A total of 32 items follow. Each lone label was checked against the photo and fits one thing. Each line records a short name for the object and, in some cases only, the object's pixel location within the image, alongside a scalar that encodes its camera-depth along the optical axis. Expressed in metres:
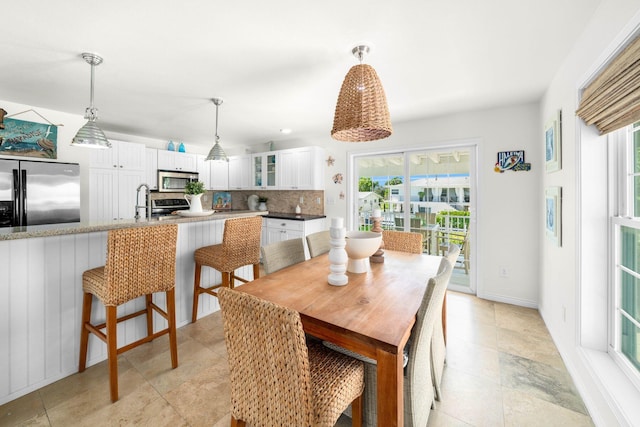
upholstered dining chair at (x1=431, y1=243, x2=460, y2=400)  1.53
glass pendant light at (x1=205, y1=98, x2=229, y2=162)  2.96
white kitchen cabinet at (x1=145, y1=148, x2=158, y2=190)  4.28
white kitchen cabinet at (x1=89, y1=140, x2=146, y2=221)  3.60
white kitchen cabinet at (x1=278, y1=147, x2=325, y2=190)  4.25
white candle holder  1.49
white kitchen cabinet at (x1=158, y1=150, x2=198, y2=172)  4.47
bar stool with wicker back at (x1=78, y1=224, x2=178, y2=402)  1.61
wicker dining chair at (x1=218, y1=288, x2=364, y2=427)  0.88
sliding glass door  3.38
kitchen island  1.59
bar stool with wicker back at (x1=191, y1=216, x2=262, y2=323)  2.31
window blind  1.15
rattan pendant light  1.61
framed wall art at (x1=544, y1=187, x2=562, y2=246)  2.08
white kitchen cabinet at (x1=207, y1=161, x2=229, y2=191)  5.28
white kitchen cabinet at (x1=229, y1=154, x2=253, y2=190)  5.18
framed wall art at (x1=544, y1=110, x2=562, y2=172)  2.08
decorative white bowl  1.60
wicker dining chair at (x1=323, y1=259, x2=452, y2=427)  1.13
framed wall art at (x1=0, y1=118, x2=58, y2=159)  3.00
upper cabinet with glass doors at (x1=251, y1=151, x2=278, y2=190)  4.80
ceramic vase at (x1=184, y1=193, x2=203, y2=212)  2.65
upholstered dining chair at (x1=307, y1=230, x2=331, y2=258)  2.29
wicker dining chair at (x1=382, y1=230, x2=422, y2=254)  2.49
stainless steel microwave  4.43
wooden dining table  0.98
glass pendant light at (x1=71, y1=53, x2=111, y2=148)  2.02
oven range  4.46
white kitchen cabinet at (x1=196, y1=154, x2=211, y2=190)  5.05
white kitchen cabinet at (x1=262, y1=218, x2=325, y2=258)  4.21
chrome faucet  2.36
